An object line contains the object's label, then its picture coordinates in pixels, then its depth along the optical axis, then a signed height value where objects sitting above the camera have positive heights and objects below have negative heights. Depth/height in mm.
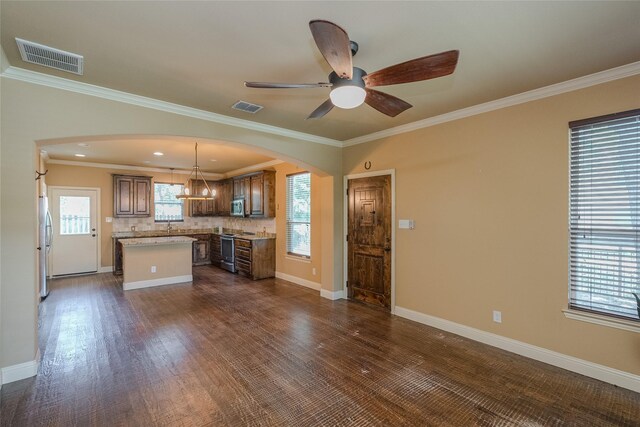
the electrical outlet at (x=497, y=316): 3270 -1220
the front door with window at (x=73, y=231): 6695 -465
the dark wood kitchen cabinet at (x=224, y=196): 8305 +438
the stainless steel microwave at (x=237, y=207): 7489 +100
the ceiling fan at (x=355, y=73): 1526 +904
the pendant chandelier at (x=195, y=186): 8383 +744
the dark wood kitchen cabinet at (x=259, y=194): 6707 +404
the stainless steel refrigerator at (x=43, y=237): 4613 -438
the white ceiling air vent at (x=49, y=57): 2213 +1268
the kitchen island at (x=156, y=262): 5648 -1047
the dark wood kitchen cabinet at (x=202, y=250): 8336 -1138
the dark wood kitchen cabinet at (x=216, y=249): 7992 -1102
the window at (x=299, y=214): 6016 -75
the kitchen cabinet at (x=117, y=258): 6996 -1162
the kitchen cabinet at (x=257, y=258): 6504 -1097
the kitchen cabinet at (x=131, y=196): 7328 +399
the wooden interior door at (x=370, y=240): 4457 -489
